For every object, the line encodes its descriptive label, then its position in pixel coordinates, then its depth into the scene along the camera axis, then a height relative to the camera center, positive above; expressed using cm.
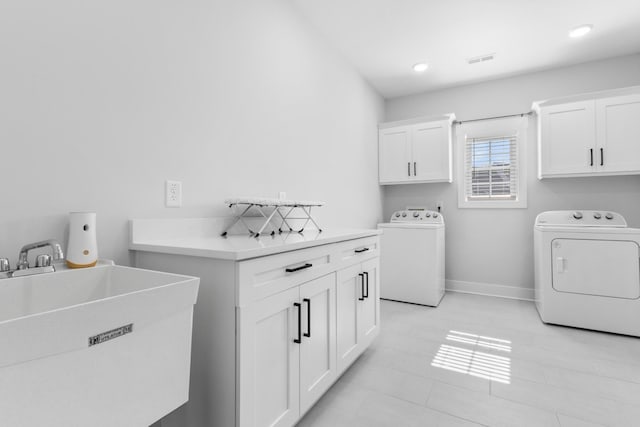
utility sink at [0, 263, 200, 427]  58 -29
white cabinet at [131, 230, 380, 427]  109 -48
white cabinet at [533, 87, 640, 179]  288 +76
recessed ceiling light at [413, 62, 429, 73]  334 +160
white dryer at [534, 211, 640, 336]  256 -55
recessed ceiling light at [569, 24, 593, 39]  266 +158
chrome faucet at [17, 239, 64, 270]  95 -9
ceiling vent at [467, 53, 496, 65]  315 +160
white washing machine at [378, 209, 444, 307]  334 -53
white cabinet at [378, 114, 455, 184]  368 +79
